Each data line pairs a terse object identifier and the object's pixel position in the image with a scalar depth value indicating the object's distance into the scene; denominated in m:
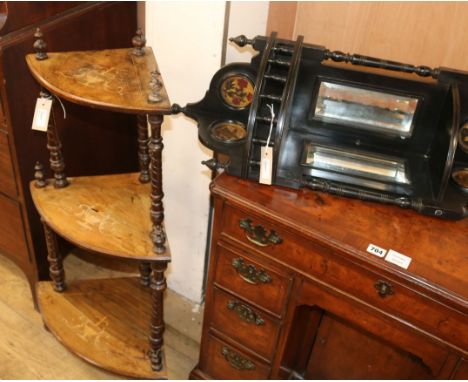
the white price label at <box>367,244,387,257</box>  1.04
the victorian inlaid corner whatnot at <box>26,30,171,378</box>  1.17
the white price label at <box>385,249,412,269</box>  1.02
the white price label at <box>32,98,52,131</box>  1.33
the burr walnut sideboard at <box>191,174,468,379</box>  1.03
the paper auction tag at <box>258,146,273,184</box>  1.17
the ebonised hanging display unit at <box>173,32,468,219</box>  1.15
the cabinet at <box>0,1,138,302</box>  1.41
